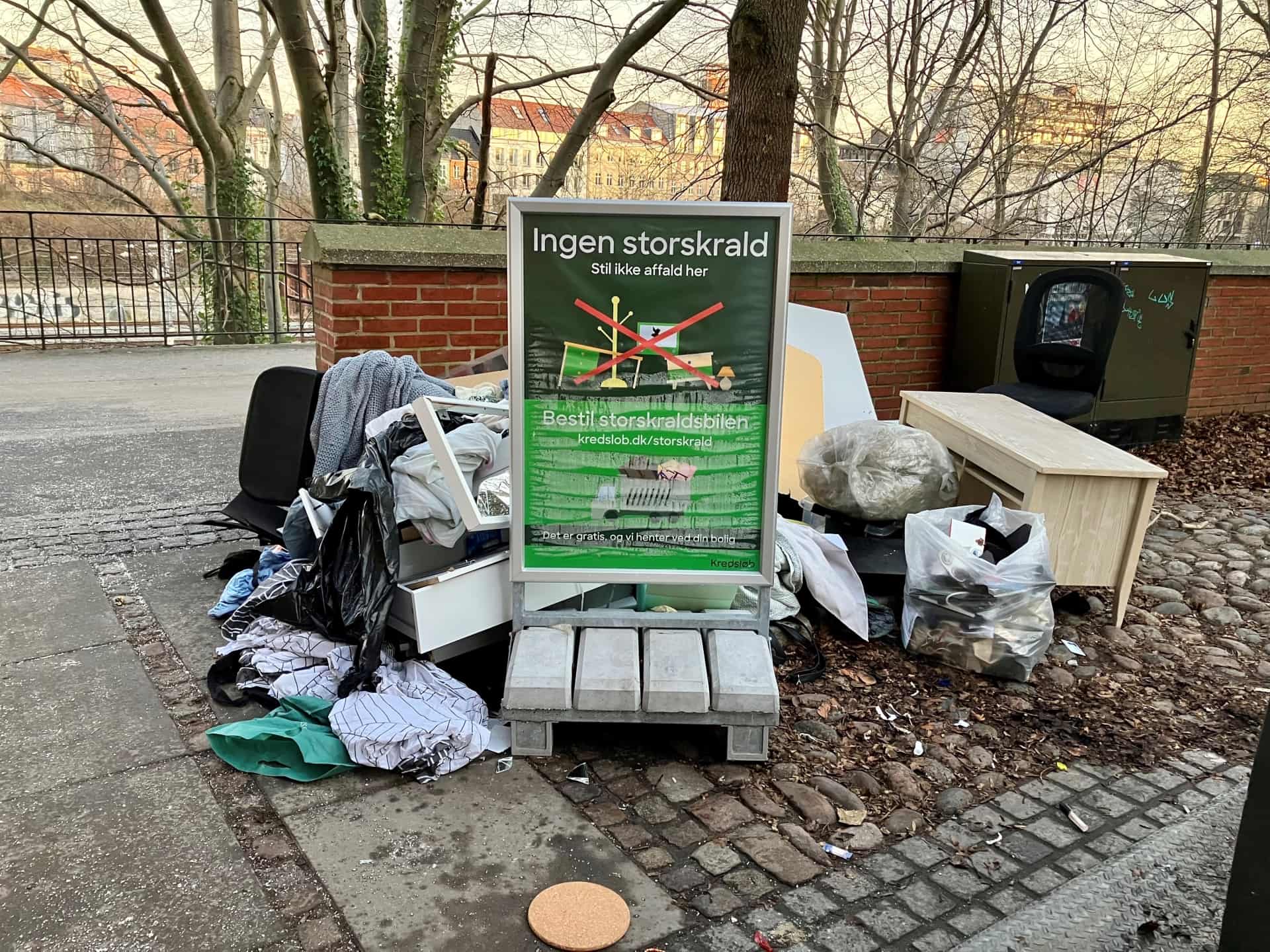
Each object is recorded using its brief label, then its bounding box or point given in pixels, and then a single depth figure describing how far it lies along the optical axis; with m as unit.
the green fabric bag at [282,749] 2.91
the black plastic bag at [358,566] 3.24
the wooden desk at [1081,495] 4.05
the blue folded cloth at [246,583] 3.96
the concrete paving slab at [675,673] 2.96
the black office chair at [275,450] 4.22
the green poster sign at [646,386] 3.17
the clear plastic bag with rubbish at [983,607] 3.73
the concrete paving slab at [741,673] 2.96
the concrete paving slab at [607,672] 2.97
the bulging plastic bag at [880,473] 4.29
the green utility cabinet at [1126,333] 6.58
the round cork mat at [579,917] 2.28
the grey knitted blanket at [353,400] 3.93
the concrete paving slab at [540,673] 2.97
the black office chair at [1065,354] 5.43
